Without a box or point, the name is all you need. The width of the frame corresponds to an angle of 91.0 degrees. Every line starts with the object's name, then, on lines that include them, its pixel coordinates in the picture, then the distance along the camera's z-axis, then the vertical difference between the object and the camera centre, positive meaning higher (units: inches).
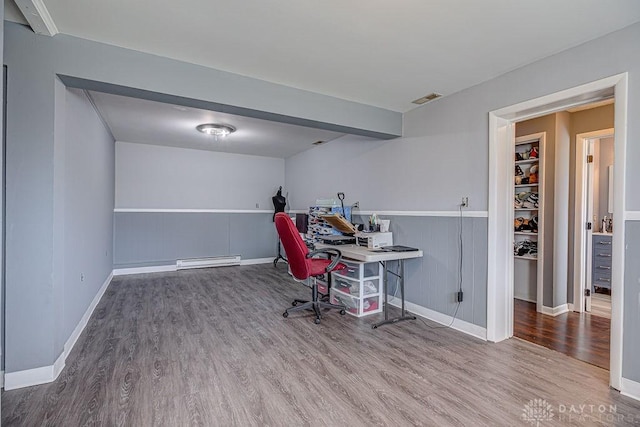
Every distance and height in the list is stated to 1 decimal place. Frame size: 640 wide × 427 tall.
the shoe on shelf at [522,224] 167.0 -5.7
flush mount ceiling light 177.3 +47.3
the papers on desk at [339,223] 158.9 -6.1
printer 137.9 -12.2
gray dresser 161.0 -23.7
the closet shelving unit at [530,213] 150.3 +0.5
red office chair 127.8 -20.9
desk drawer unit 138.3 -34.9
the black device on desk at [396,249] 133.8 -15.8
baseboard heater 236.5 -39.9
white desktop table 123.8 -17.8
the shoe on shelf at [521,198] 167.9 +8.5
